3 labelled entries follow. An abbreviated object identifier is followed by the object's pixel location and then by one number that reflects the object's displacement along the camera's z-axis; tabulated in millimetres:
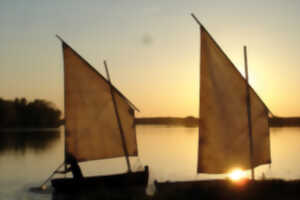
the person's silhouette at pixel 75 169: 26203
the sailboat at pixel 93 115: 28375
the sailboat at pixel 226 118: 21734
